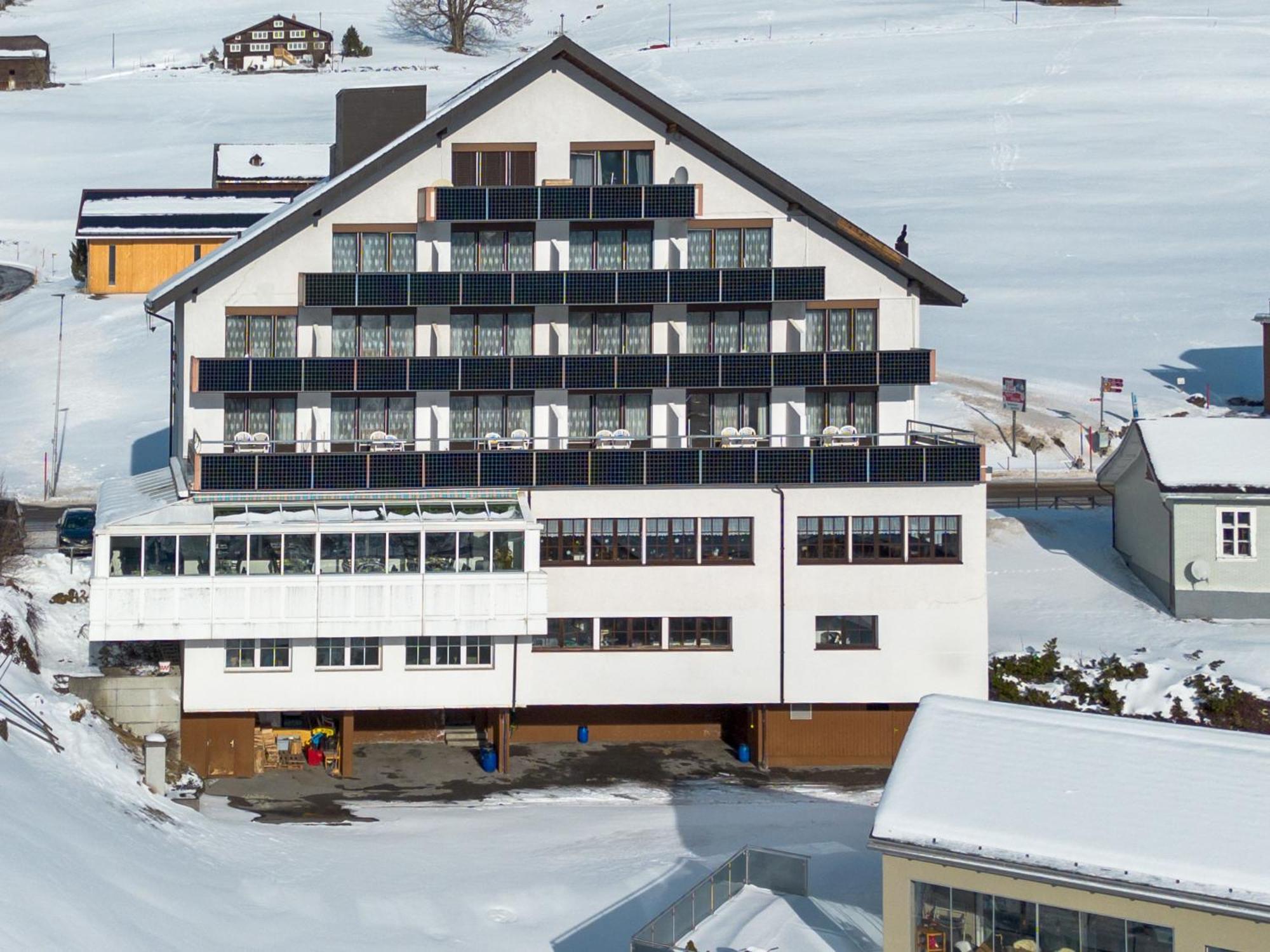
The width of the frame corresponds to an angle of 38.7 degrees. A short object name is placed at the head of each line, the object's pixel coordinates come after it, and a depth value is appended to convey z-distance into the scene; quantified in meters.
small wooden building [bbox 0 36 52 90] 169.62
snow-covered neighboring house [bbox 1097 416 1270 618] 49.53
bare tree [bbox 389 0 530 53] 187.62
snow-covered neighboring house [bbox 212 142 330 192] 107.81
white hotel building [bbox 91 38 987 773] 41.09
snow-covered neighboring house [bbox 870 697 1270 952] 24.77
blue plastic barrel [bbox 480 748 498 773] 42.00
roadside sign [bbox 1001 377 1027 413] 72.00
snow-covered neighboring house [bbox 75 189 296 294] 93.88
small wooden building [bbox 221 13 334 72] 181.25
